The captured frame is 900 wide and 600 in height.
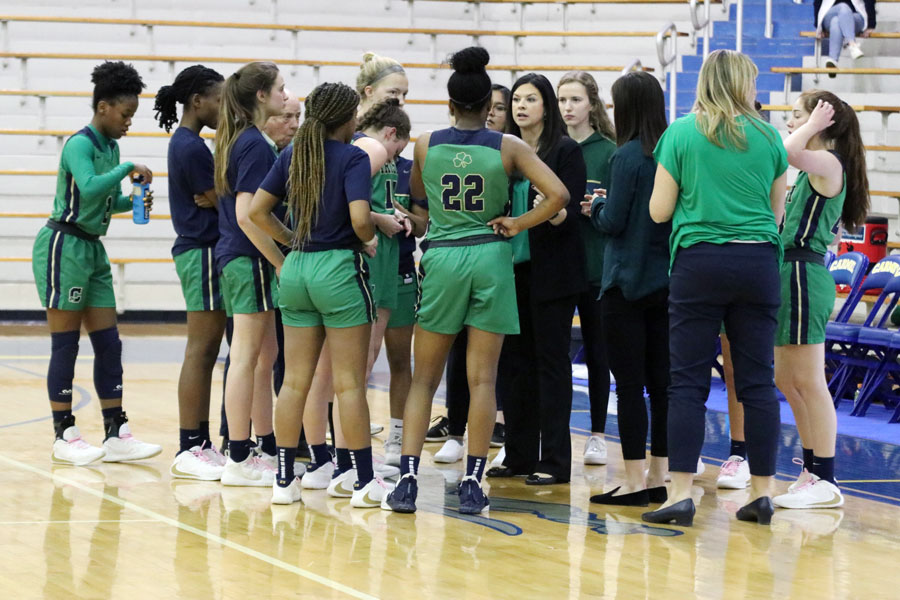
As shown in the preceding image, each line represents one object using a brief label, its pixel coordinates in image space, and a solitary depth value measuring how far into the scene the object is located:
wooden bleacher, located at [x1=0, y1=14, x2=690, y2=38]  23.92
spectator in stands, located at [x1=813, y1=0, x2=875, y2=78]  20.98
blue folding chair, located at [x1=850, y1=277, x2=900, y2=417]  13.38
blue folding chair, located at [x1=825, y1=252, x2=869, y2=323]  14.34
